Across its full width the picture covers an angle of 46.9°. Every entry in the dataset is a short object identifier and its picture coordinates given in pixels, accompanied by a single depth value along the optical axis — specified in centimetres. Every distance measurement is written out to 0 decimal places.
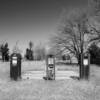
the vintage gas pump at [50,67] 657
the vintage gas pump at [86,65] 627
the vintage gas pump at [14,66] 610
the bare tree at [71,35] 2064
